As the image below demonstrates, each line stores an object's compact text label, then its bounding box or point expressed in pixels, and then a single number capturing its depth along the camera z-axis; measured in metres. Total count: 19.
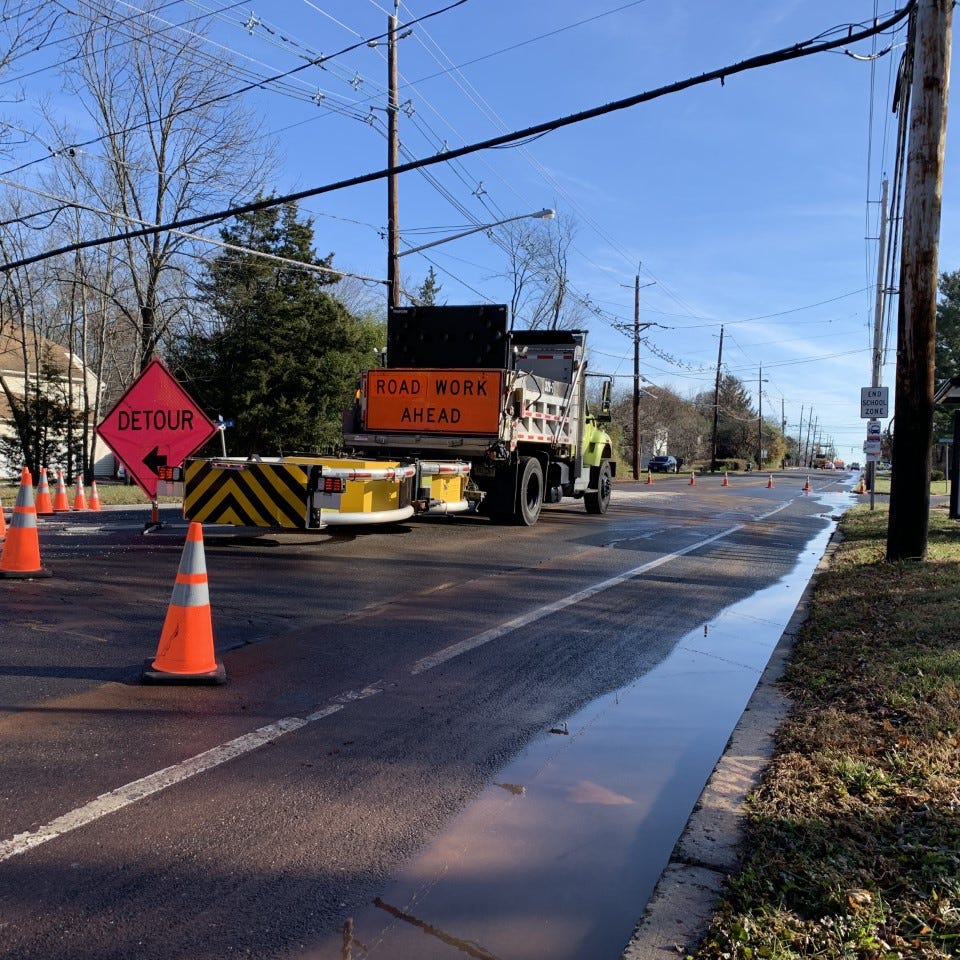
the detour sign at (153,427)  8.64
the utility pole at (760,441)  93.50
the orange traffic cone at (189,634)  4.98
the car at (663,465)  71.06
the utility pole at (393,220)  21.69
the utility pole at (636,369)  45.56
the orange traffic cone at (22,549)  7.81
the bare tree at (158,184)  23.46
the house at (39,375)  29.67
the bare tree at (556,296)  41.03
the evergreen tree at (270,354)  32.16
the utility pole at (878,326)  28.56
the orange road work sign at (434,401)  12.77
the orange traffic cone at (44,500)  14.39
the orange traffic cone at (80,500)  15.38
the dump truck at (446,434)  9.90
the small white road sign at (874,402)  20.28
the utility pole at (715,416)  67.98
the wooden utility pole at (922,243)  9.49
